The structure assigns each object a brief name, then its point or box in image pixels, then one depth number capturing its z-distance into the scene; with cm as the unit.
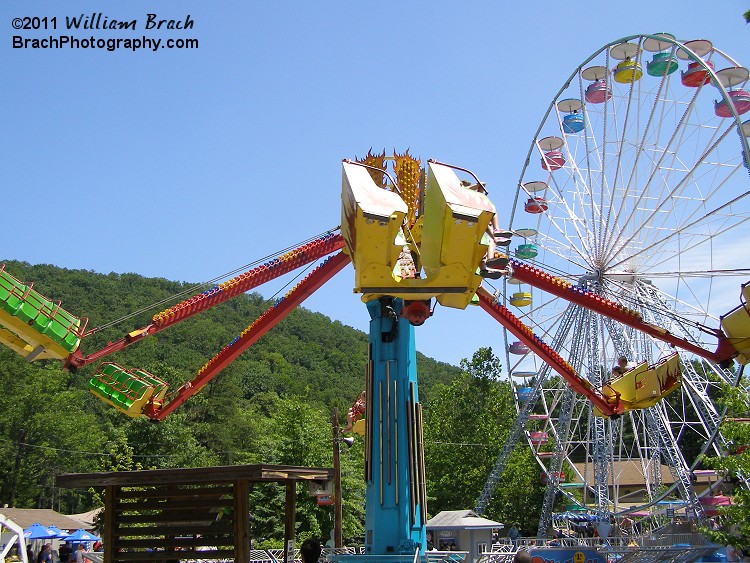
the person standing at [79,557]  1835
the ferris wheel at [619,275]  2502
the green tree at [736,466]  1977
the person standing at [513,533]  3288
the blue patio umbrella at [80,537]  3123
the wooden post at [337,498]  2303
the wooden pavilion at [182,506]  1093
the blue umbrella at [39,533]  2944
